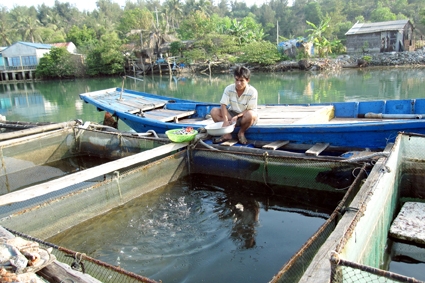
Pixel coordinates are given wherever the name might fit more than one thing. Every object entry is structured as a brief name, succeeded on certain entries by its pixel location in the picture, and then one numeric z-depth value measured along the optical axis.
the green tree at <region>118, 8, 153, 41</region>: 45.44
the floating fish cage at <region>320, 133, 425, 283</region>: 1.83
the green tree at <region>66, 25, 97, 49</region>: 48.15
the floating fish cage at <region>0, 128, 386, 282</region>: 3.89
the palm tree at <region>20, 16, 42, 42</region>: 51.72
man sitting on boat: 5.65
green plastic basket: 5.76
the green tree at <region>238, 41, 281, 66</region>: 34.44
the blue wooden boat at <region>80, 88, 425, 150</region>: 5.05
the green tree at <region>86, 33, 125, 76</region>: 38.72
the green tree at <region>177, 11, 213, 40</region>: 37.66
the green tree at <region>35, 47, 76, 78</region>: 39.50
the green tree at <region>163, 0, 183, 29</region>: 51.91
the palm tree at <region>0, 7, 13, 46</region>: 50.50
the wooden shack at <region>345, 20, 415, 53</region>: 31.63
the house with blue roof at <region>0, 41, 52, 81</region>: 41.56
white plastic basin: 5.60
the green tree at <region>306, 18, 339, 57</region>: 33.09
